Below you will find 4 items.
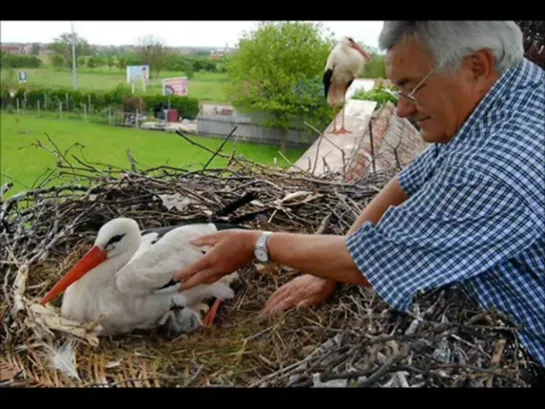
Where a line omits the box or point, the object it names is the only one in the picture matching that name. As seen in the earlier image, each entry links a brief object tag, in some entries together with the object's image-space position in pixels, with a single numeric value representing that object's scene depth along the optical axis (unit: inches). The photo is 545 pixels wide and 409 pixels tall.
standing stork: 152.8
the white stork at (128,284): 46.3
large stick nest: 31.7
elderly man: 28.6
